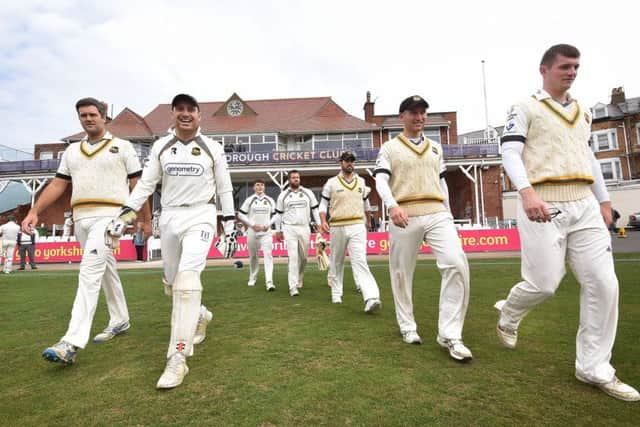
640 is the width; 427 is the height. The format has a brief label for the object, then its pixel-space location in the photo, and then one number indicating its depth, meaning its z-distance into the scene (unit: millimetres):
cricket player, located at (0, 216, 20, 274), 13547
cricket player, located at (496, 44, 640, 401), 2701
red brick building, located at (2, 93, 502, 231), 26859
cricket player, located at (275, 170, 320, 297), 7430
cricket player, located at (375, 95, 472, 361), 3459
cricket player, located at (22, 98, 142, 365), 3666
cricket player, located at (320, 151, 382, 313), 6047
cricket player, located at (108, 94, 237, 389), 3096
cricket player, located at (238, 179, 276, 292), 8281
